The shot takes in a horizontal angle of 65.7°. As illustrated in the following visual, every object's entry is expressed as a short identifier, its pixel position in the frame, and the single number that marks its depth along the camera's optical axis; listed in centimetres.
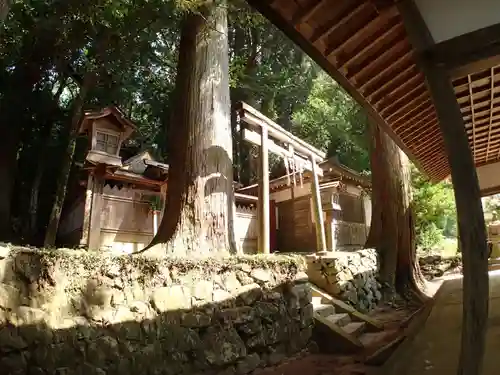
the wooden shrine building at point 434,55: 242
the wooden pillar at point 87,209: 1124
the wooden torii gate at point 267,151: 739
